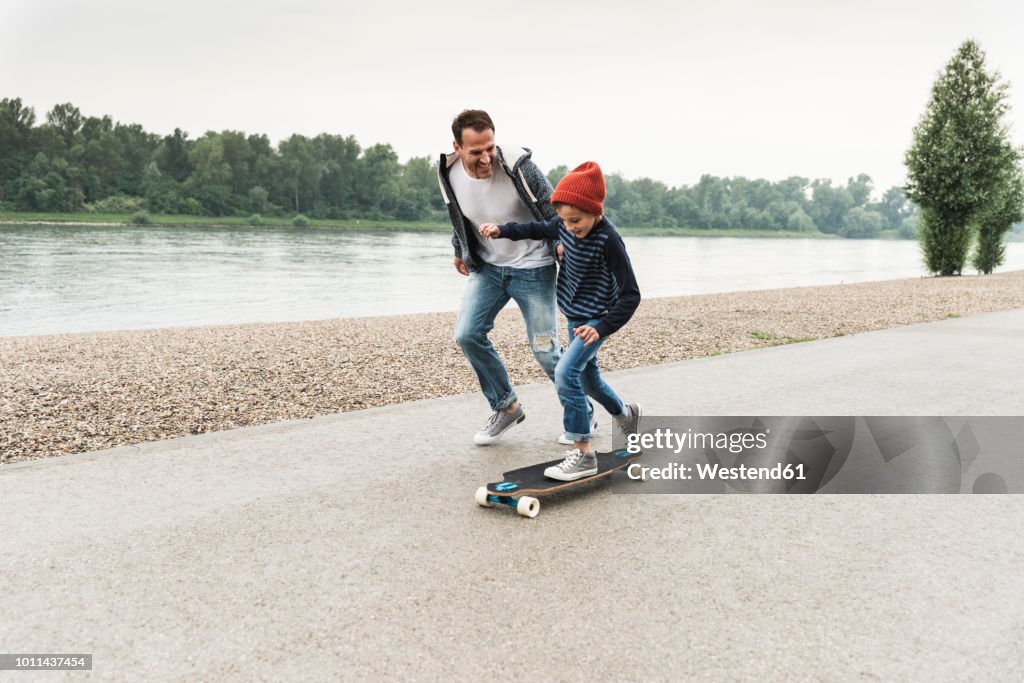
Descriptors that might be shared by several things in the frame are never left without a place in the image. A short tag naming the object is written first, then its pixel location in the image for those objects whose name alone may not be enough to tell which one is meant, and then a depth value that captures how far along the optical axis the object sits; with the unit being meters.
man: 4.18
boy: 3.75
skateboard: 3.60
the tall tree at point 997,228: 27.64
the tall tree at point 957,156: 25.11
